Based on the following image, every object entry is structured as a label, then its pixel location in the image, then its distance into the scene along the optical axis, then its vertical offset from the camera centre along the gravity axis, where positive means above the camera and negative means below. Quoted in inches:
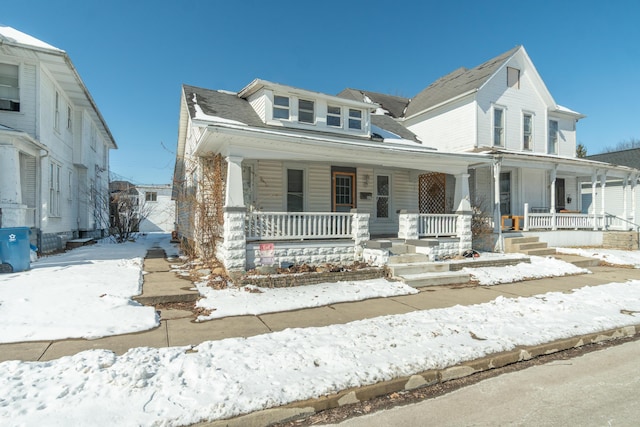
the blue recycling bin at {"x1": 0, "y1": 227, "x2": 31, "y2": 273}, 301.9 -30.4
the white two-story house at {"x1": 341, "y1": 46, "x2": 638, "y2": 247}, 586.9 +155.1
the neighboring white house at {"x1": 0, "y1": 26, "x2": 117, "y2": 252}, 373.4 +105.9
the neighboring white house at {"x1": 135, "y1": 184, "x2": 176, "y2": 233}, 1229.3 +30.7
